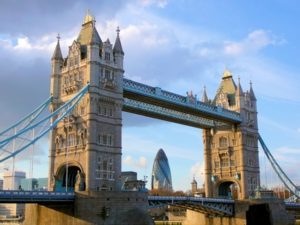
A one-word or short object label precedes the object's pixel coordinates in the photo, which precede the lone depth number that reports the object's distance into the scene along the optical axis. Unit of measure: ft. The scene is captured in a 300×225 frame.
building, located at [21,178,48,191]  386.11
